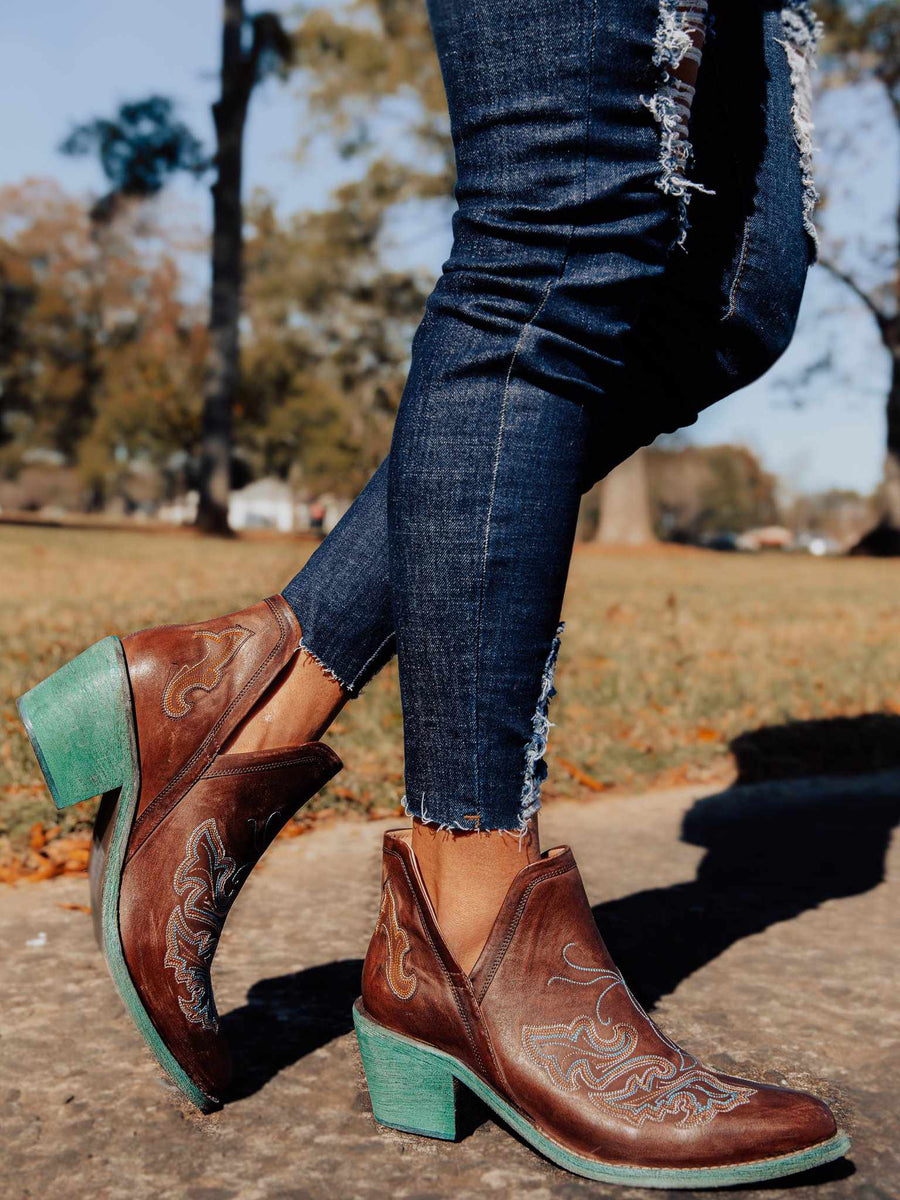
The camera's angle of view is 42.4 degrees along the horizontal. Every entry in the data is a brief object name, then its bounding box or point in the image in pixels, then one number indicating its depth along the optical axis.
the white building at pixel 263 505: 81.38
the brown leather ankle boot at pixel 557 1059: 1.09
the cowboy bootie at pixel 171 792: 1.21
